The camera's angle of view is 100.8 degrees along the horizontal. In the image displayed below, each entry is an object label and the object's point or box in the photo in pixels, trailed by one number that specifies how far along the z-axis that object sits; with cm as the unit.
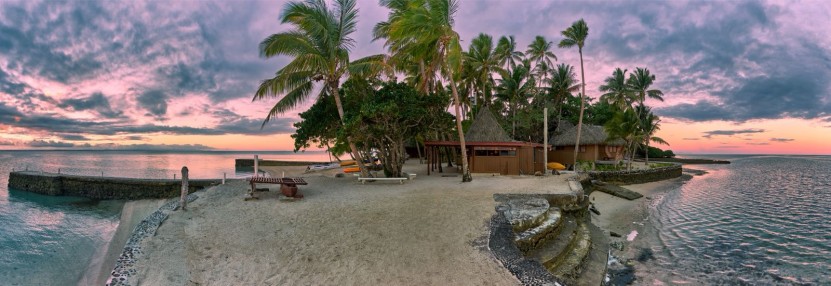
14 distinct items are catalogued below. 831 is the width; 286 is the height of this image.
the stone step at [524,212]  738
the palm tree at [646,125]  2786
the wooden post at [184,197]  884
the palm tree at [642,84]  3612
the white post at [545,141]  1706
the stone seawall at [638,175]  2178
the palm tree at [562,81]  3159
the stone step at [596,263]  694
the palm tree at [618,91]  3572
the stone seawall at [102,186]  2133
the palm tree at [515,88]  2838
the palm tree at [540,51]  3119
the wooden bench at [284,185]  1020
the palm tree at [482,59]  2492
